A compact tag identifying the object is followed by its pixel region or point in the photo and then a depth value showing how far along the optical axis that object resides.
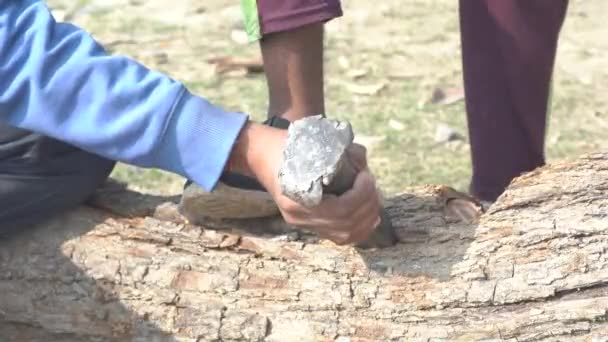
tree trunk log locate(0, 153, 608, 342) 2.22
